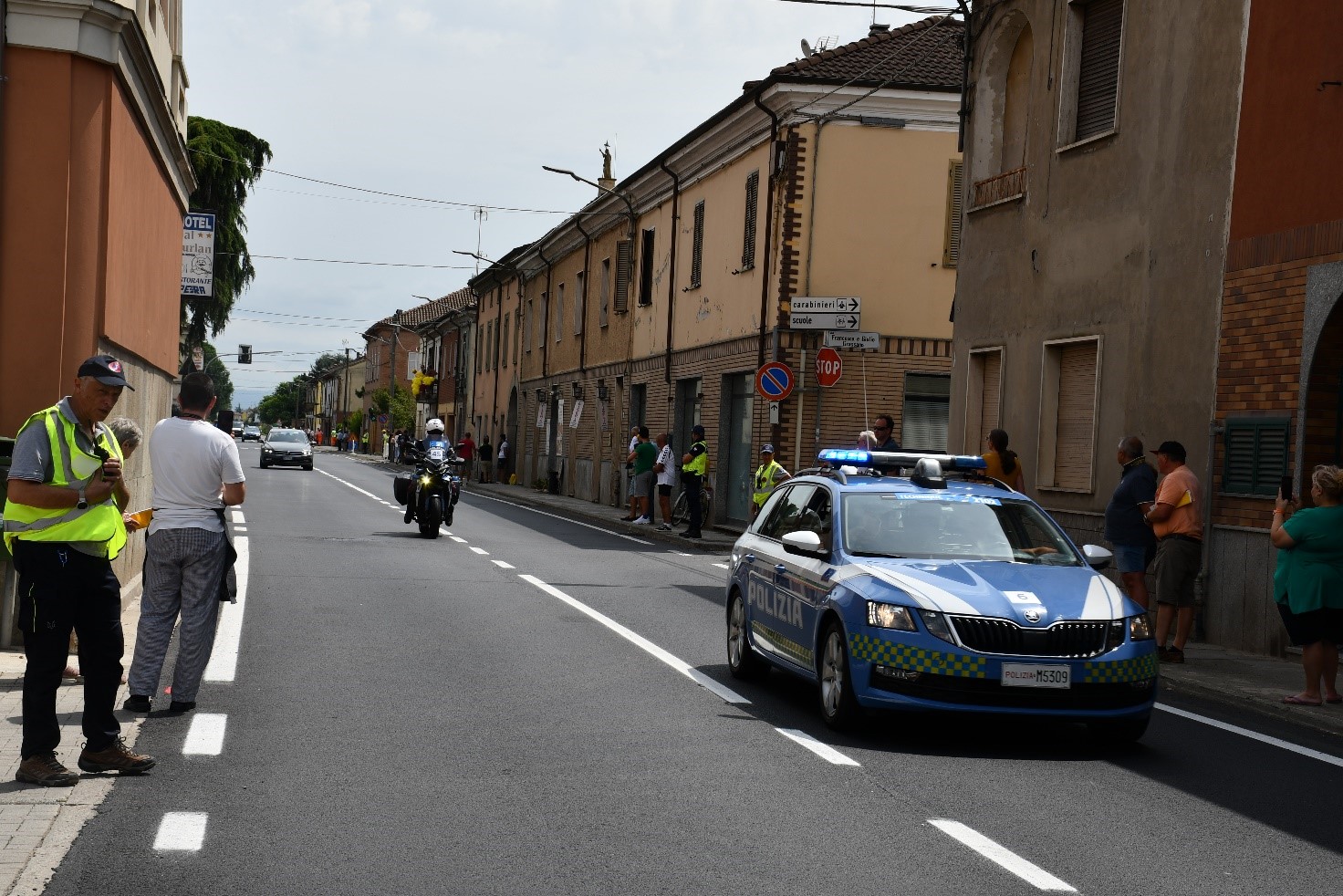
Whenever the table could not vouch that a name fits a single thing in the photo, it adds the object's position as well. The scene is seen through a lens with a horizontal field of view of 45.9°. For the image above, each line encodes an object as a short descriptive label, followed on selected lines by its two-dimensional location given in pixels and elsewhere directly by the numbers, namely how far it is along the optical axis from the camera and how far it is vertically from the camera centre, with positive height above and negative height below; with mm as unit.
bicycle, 30281 -1682
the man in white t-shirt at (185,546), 8445 -803
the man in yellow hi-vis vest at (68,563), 6637 -747
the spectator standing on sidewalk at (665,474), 30766 -1006
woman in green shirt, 10398 -804
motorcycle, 23781 -1217
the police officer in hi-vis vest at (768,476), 24312 -739
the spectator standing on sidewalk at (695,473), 27516 -855
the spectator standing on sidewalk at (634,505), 32938 -1759
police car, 8281 -926
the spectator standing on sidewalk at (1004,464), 16656 -246
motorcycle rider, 24203 -538
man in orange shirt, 12922 -761
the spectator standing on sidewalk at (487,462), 57431 -1808
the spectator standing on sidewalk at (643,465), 32344 -907
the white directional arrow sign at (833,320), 25328 +1788
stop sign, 24609 +1002
